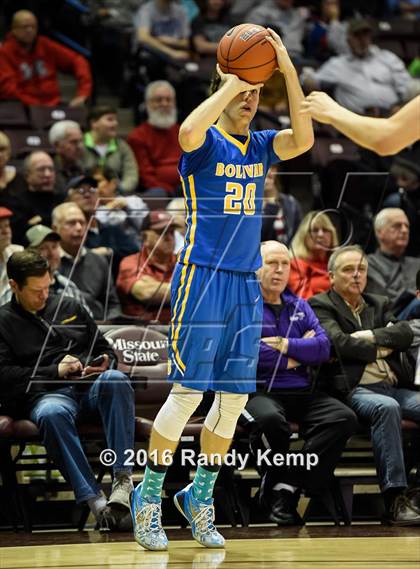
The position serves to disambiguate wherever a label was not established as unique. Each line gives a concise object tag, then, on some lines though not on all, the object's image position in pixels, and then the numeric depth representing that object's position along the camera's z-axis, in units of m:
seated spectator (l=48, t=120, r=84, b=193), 18.17
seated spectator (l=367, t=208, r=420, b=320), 16.16
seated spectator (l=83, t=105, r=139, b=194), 18.98
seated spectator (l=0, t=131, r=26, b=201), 17.04
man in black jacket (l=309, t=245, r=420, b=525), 12.80
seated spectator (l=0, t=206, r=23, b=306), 14.62
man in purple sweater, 12.79
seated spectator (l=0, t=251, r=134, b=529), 12.12
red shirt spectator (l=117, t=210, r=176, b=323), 15.12
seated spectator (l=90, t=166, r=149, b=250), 16.39
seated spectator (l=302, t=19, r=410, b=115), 22.47
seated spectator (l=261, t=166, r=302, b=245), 16.66
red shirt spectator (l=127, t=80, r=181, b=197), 19.61
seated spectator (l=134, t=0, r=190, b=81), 22.27
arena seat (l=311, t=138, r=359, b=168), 19.97
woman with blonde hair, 15.47
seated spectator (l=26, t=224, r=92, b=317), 14.55
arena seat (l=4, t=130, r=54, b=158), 19.39
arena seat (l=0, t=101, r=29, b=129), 20.03
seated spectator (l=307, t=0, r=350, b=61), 24.55
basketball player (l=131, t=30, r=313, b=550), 10.46
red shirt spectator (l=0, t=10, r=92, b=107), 20.86
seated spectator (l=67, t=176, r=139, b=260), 16.44
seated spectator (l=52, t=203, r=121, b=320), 15.30
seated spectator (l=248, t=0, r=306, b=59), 24.28
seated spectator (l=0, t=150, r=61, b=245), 16.83
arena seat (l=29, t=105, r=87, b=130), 20.16
